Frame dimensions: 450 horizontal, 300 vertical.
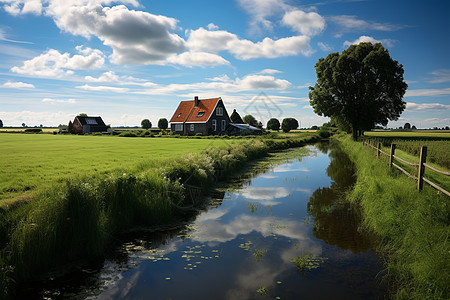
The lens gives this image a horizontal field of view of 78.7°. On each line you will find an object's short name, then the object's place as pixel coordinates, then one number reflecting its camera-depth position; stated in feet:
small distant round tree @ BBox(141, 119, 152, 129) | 451.12
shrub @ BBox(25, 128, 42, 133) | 264.37
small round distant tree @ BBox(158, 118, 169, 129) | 408.87
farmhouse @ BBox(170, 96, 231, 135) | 182.19
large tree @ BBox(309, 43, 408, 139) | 121.80
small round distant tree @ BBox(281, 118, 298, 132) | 338.85
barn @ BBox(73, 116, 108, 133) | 264.52
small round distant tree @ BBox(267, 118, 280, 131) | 357.61
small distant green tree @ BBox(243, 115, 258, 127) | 294.25
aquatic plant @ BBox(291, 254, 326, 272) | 20.21
